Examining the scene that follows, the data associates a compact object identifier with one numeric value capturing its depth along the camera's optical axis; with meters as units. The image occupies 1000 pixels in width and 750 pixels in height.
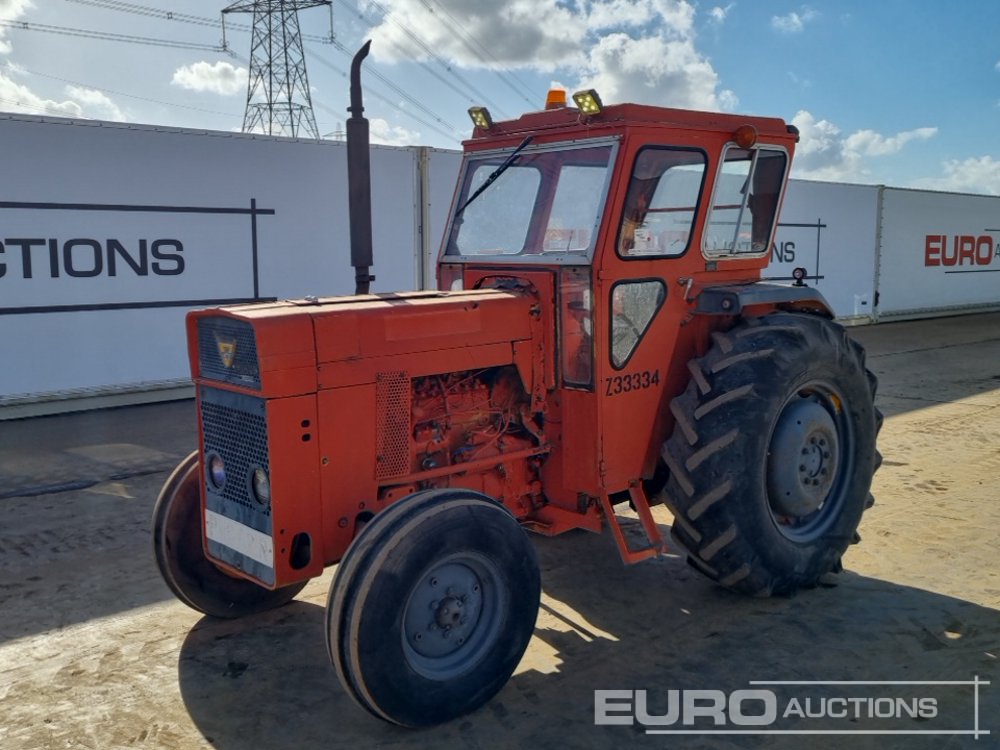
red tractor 3.25
